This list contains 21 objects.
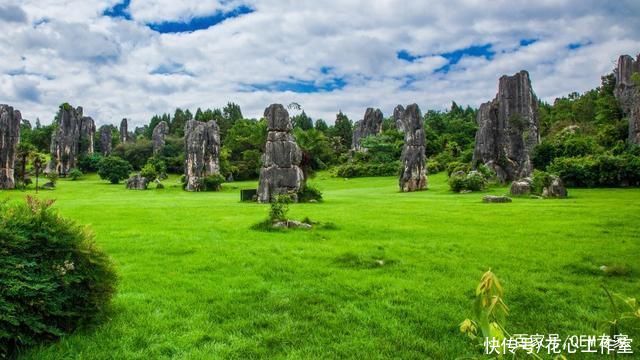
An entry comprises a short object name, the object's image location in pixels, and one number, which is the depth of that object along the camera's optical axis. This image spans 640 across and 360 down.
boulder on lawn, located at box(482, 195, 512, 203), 25.27
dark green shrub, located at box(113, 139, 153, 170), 87.44
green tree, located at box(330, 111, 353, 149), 106.81
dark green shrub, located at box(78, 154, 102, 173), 81.56
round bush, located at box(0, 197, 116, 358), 5.50
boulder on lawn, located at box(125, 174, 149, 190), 52.13
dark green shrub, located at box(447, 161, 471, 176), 46.86
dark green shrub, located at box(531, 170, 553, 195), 28.54
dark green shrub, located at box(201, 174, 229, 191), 51.31
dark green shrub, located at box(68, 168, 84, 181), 72.62
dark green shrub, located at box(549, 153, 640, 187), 32.62
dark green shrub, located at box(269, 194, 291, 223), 16.80
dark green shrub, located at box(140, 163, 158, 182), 55.09
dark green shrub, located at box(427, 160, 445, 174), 60.56
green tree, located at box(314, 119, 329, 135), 122.12
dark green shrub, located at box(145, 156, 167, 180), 70.81
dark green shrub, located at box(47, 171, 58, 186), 52.68
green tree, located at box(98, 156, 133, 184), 62.69
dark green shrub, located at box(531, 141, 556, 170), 46.59
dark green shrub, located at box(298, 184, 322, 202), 31.70
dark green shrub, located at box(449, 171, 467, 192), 35.75
